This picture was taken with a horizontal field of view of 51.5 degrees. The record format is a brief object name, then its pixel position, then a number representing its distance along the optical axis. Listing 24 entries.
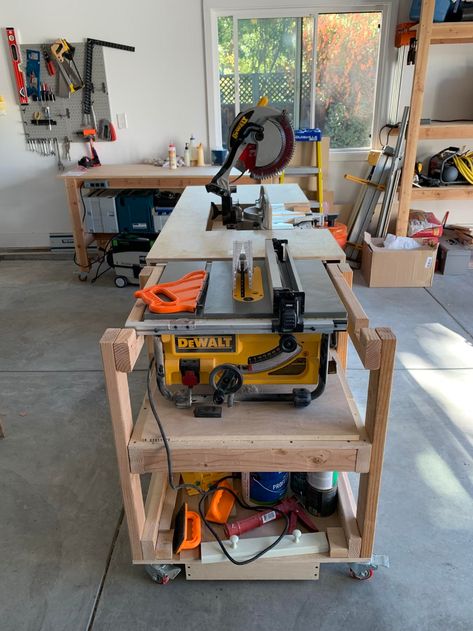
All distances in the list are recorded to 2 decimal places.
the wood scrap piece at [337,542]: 1.43
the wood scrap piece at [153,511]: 1.43
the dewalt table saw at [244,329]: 1.20
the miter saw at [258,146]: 1.89
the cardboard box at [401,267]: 3.65
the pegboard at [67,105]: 4.13
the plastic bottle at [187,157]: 4.19
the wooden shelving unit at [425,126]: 3.36
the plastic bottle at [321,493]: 1.54
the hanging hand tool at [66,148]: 4.38
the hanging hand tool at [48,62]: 4.10
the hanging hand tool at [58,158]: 4.39
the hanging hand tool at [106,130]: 4.30
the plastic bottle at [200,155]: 4.19
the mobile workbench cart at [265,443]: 1.21
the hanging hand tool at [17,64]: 4.05
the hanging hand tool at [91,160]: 4.20
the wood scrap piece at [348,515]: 1.43
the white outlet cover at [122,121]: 4.30
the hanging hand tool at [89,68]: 4.05
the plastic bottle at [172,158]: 4.07
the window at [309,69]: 4.06
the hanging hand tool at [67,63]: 4.05
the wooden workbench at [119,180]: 3.84
